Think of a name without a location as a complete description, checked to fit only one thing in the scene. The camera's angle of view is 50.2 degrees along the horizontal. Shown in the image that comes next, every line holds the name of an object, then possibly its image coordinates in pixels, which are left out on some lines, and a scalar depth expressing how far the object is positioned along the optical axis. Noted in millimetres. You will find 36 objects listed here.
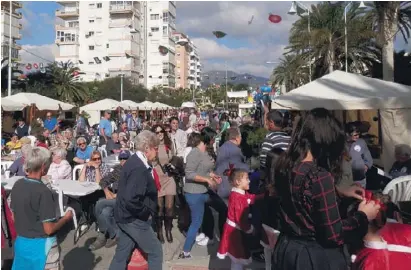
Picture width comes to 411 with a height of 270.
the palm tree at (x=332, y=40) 27844
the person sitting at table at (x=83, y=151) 9164
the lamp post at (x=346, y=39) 26281
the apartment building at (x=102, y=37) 91500
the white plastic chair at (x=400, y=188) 4473
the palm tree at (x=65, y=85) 55375
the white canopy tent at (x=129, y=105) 32406
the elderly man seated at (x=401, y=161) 6896
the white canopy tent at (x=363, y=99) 7765
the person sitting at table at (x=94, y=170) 7395
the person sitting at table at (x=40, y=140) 8720
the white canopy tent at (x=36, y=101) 19188
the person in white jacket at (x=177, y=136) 10131
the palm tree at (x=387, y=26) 15586
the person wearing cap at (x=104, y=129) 14730
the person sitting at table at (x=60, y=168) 7559
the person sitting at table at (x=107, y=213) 6449
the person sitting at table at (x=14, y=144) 11112
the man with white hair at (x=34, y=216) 3455
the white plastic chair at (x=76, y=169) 8395
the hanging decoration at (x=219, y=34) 18117
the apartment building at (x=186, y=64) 128700
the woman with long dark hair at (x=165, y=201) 6750
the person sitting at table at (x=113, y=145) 10742
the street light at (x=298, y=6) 18375
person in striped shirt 5133
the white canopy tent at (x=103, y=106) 28641
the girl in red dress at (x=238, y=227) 4785
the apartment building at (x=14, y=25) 67000
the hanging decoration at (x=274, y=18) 19497
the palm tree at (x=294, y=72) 33031
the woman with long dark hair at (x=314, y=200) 2348
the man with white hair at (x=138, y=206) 4230
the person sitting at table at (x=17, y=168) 7887
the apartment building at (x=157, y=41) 104875
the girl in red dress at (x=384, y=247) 3039
